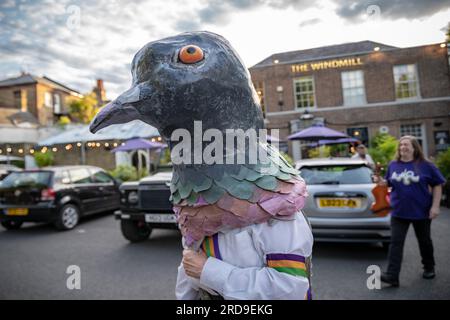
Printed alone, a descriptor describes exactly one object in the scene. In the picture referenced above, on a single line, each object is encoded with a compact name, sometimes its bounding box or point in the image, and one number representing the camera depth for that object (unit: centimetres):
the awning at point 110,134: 1558
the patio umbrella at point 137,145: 1129
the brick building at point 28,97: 3095
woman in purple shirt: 303
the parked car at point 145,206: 479
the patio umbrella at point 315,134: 948
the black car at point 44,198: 650
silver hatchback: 401
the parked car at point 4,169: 1373
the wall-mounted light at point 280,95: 1638
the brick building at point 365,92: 1477
